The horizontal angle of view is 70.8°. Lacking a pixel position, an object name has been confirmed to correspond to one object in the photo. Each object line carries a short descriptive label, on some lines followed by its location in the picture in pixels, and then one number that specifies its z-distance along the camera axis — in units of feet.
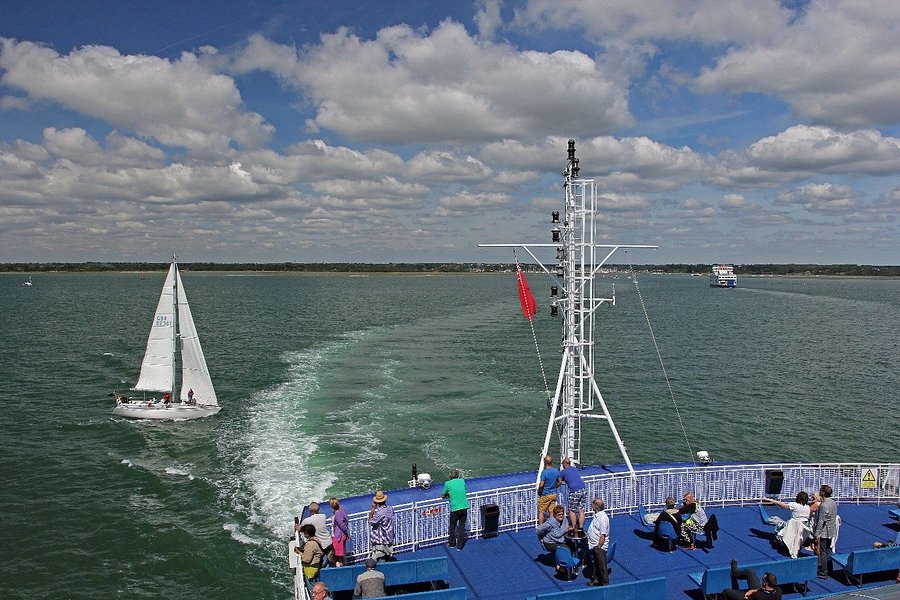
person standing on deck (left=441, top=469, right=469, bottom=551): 42.70
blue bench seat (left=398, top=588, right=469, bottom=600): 33.63
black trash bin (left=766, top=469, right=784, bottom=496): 50.08
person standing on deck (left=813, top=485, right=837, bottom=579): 39.75
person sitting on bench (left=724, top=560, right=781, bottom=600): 31.55
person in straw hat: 41.01
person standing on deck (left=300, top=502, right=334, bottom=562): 39.86
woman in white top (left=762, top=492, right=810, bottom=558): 41.73
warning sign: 50.62
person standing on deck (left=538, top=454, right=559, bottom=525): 44.57
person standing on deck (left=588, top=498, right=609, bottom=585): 37.70
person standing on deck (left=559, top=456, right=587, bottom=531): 45.06
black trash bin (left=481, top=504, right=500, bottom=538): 44.83
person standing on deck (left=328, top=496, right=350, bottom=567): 40.50
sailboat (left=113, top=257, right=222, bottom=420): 126.82
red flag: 52.79
